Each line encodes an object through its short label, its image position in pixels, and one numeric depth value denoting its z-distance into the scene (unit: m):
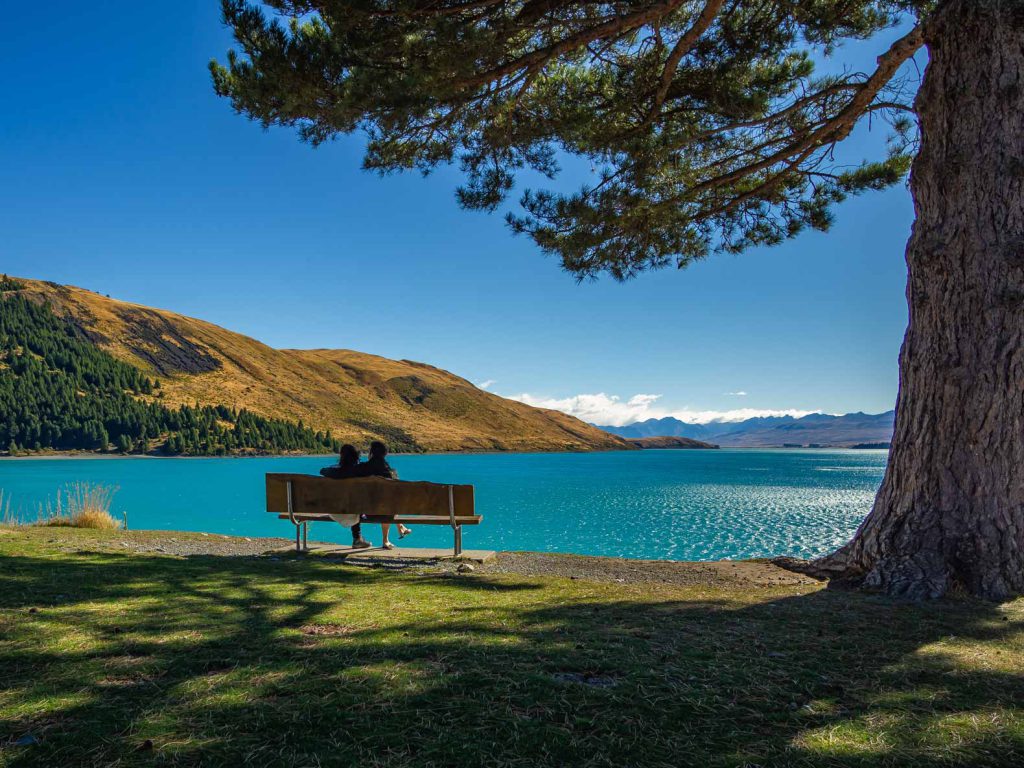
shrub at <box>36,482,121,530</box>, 11.53
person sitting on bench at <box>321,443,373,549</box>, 8.28
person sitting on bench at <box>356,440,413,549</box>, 8.32
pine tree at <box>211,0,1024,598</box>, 5.21
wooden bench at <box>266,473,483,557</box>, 7.33
